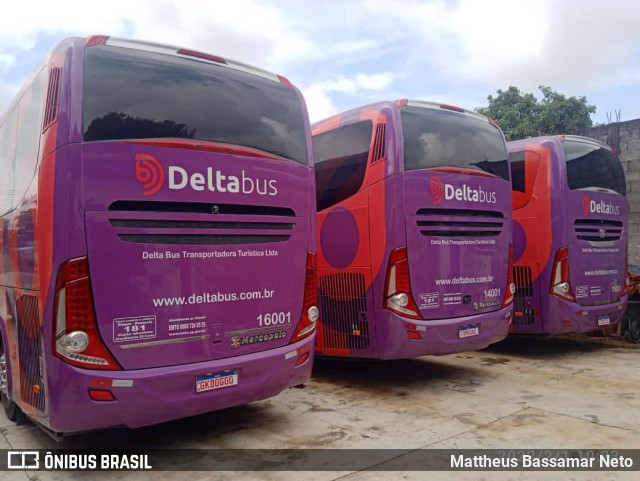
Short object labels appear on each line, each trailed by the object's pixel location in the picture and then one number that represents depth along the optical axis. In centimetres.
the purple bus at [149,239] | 385
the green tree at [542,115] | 2078
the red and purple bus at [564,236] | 838
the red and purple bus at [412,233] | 634
